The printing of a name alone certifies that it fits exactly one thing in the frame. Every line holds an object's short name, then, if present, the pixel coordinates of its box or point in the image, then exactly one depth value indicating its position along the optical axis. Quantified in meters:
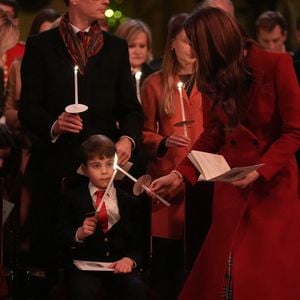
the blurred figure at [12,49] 12.67
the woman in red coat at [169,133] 9.65
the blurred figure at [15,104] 11.22
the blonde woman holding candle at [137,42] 11.92
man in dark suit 9.02
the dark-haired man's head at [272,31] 13.87
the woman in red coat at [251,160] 7.03
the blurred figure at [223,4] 9.31
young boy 8.38
